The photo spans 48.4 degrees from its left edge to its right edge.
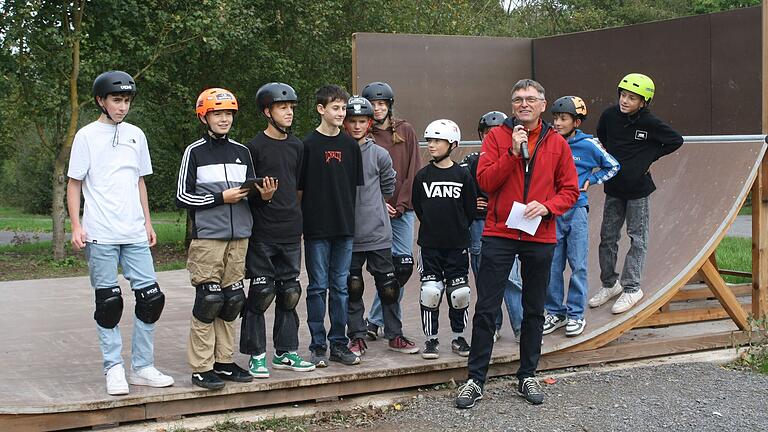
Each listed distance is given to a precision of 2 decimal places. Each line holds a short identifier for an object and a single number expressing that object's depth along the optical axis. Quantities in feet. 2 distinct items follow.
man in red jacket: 16.03
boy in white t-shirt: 14.61
